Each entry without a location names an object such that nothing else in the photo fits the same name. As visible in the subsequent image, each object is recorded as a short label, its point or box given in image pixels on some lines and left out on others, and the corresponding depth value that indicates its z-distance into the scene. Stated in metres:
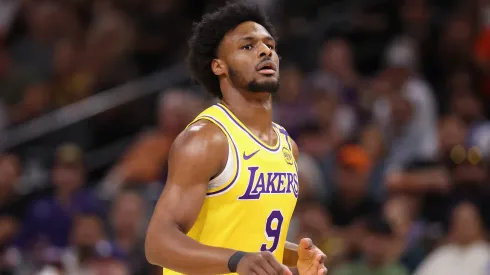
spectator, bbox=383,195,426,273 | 17.36
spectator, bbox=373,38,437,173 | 20.14
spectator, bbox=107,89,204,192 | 19.69
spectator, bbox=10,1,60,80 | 24.39
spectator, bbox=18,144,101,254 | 19.08
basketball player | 9.36
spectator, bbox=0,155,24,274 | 19.91
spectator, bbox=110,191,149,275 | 18.59
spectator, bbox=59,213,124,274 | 17.44
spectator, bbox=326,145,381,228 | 18.28
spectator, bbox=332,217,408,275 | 16.62
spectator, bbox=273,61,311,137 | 20.84
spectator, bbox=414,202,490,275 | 16.48
